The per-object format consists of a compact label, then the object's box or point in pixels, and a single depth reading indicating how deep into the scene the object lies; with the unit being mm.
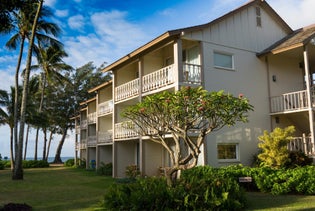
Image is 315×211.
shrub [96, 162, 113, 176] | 24002
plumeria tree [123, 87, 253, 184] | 9555
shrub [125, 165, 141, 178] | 18634
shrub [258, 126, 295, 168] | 14192
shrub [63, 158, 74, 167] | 39875
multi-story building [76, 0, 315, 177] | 16562
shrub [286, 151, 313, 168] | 14969
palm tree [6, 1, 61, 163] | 22289
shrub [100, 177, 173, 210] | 8797
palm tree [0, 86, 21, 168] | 34906
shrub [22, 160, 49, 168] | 37562
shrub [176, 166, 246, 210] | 8828
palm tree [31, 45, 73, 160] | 36062
